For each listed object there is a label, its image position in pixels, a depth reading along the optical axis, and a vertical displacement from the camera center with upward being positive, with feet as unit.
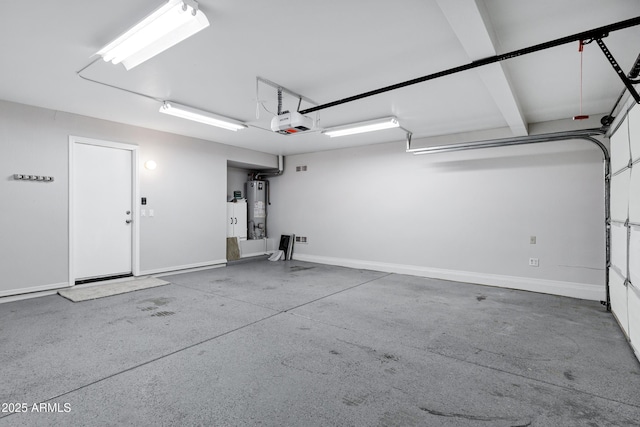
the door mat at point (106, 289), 13.87 -3.88
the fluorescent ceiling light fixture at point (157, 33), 6.69 +4.42
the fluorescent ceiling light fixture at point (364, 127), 15.02 +4.39
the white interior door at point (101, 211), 15.65 -0.03
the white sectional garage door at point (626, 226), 8.76 -0.47
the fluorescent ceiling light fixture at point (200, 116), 13.22 +4.48
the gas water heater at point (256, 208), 26.09 +0.26
